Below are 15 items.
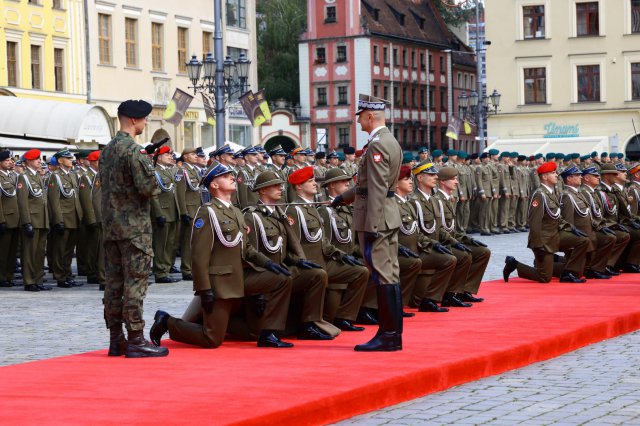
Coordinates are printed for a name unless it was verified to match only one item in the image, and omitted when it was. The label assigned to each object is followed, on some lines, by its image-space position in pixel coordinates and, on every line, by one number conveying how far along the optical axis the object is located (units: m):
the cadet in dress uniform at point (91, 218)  21.42
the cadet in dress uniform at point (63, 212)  21.36
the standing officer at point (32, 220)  20.62
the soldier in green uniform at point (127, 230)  11.53
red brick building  85.81
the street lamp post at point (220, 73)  29.72
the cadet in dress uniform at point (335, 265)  13.41
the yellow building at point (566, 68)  67.94
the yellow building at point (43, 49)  45.22
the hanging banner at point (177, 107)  29.30
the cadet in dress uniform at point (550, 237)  18.89
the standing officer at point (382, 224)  11.55
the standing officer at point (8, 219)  20.94
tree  86.69
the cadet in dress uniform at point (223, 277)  11.95
